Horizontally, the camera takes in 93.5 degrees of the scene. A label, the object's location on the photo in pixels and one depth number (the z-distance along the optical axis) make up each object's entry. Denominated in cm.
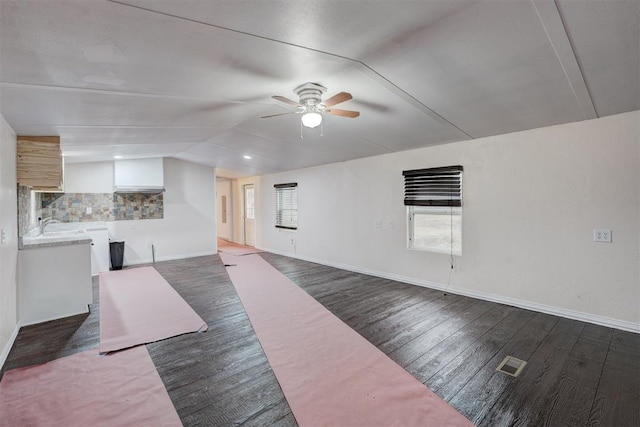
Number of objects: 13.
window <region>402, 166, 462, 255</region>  429
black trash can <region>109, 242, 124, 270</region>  627
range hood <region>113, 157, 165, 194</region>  650
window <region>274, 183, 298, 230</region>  747
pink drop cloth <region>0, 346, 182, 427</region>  186
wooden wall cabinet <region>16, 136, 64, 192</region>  331
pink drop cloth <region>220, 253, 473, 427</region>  184
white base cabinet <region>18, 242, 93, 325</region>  338
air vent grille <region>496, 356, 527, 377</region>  230
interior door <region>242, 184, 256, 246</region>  923
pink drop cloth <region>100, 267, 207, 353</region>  303
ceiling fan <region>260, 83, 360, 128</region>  258
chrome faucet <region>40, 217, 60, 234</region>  499
